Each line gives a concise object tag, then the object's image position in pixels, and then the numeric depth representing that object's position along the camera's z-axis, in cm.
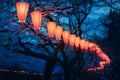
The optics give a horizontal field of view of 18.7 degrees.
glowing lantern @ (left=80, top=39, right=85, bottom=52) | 1992
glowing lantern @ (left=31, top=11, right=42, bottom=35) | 1316
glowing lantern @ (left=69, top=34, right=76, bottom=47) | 1813
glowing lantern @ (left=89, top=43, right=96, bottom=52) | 2130
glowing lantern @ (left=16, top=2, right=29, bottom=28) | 1202
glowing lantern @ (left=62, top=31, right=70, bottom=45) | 1733
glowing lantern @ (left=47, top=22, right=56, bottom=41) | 1500
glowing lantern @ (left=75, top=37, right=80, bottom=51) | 1906
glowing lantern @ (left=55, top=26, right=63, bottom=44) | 1576
